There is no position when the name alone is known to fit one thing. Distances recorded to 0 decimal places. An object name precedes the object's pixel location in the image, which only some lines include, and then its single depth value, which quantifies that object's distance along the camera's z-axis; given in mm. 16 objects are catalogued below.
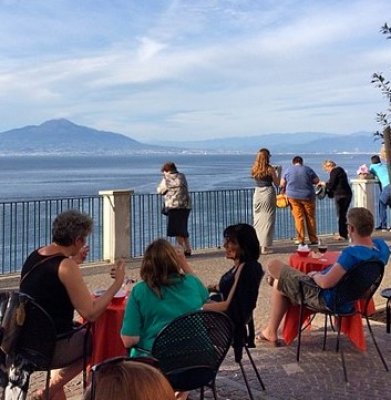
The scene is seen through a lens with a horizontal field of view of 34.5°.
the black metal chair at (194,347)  3707
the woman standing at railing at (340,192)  13883
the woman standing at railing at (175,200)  11422
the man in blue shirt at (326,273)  5359
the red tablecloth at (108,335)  4609
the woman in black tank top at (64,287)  4133
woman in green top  3998
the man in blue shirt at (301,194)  12648
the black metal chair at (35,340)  3918
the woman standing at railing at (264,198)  11805
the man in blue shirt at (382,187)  14406
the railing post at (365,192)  15513
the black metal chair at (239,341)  4780
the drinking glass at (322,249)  6664
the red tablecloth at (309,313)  5832
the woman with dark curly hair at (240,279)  4793
